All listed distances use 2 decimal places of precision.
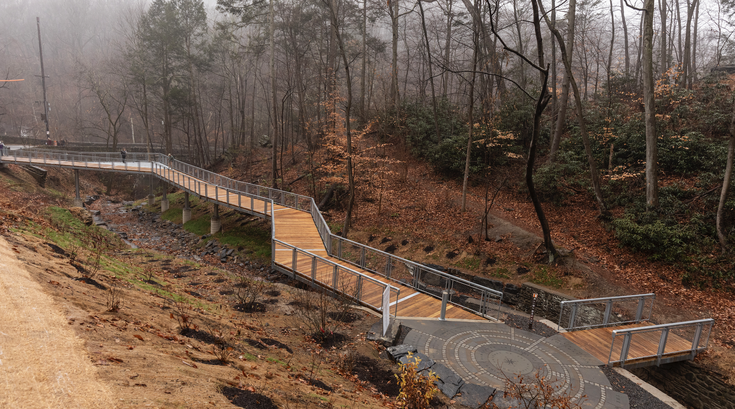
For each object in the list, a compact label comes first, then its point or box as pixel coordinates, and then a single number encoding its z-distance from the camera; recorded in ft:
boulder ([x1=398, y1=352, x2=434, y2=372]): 22.65
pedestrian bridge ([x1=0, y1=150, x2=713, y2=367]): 27.61
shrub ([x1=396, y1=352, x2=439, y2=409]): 17.17
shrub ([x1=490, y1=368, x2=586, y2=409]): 18.22
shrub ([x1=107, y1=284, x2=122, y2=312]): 19.08
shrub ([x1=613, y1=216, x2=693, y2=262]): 40.42
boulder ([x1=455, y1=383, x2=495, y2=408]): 20.20
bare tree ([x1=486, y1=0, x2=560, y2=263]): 28.48
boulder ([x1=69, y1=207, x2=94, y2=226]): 58.39
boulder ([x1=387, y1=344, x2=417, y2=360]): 24.33
